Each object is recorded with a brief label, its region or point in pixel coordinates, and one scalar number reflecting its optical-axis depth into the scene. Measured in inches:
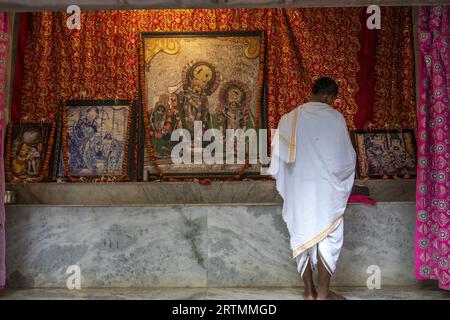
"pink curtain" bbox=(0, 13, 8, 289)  203.8
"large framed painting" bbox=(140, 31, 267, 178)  274.5
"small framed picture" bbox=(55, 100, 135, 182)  270.8
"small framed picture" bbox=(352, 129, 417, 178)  265.4
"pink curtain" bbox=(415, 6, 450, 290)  197.9
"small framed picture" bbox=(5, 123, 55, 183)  269.0
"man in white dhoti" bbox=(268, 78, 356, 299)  194.1
